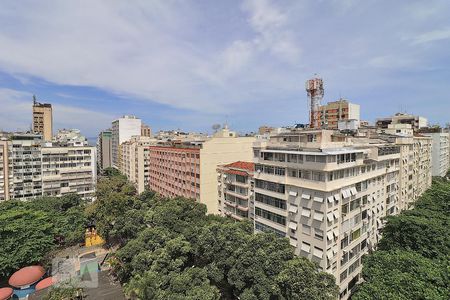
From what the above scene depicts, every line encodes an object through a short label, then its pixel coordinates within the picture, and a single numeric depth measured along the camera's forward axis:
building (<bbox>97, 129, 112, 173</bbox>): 145.50
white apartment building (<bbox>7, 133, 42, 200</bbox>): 62.19
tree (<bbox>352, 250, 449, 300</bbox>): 18.61
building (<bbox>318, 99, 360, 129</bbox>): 93.06
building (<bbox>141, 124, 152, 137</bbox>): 148.65
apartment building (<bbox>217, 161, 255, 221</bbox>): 42.12
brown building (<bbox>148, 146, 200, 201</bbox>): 53.59
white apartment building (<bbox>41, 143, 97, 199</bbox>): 66.25
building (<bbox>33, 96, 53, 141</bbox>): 118.44
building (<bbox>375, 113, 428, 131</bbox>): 88.64
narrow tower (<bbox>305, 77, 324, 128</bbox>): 56.70
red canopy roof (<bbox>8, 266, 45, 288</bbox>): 31.60
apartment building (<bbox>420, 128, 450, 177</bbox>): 72.31
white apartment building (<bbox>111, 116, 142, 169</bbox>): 129.25
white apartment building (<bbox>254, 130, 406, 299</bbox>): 27.16
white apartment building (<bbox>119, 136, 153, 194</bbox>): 83.31
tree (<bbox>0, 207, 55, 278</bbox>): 33.78
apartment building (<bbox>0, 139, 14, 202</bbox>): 60.38
